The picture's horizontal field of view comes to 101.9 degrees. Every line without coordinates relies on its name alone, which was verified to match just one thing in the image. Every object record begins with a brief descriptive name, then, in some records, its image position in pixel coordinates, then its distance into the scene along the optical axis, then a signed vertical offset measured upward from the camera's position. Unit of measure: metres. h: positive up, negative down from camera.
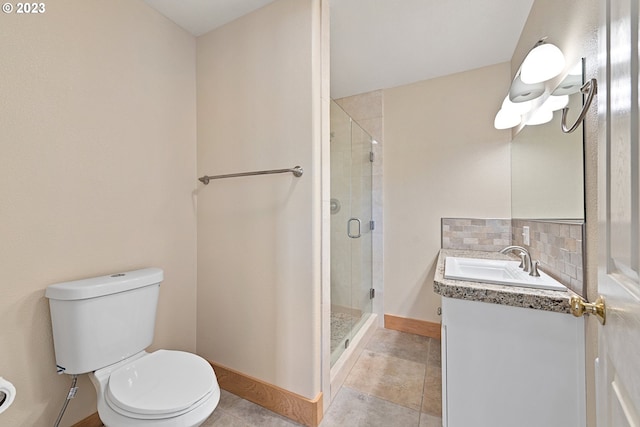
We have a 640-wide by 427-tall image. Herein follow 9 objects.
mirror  1.05 +0.21
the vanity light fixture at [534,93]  1.15 +0.65
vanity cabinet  0.93 -0.60
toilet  0.96 -0.67
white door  0.41 -0.01
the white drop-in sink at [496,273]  1.06 -0.31
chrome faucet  1.22 -0.26
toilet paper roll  0.92 -0.64
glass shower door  1.95 -0.14
